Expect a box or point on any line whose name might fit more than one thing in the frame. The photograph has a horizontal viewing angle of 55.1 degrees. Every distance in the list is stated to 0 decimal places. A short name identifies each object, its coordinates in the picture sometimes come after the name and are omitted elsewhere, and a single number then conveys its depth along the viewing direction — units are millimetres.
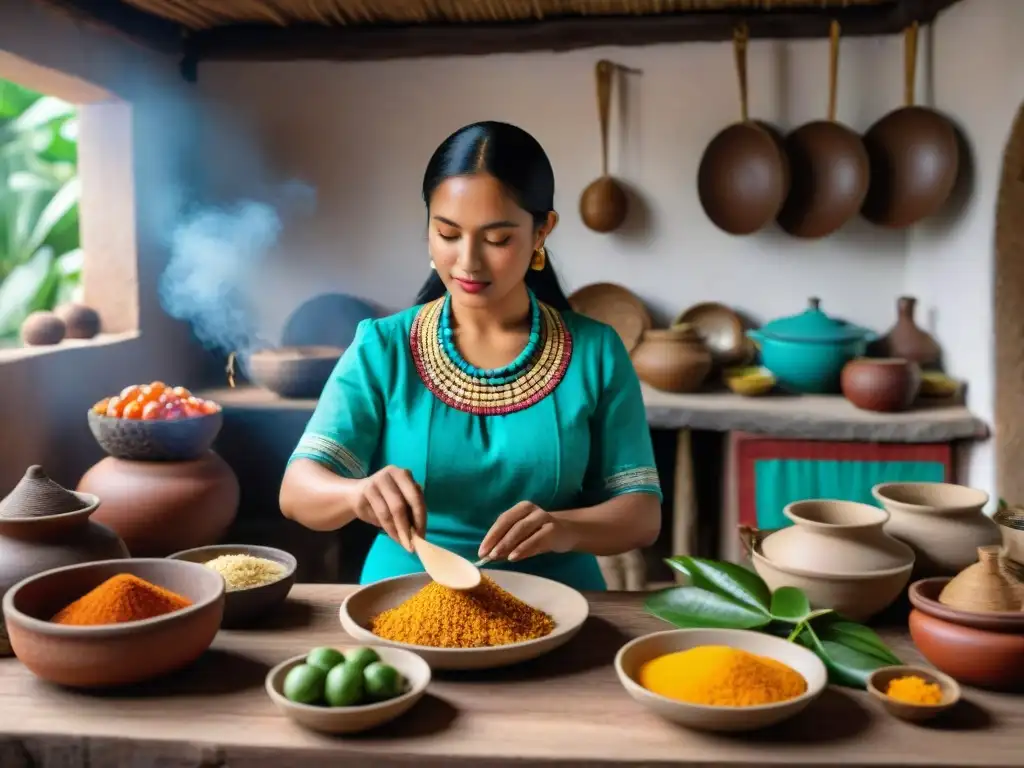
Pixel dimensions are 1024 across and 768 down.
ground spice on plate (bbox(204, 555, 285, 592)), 1352
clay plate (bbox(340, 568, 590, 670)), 1146
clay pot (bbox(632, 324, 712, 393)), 3244
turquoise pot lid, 3227
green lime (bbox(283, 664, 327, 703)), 1025
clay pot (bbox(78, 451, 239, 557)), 2553
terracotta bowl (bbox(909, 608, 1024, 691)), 1093
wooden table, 994
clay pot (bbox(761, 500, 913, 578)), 1263
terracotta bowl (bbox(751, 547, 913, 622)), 1250
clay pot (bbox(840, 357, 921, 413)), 2992
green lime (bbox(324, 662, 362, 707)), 1020
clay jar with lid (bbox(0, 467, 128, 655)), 1245
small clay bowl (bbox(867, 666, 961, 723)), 1039
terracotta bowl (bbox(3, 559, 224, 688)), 1072
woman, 1574
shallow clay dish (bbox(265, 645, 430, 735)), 998
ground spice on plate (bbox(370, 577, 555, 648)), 1198
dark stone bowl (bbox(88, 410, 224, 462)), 2582
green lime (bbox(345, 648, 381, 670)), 1049
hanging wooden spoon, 3480
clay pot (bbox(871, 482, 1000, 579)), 1343
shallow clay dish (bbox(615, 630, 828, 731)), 997
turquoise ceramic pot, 3232
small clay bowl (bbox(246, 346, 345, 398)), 3229
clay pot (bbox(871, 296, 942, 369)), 3359
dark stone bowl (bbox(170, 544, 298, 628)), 1312
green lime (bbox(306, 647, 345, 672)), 1055
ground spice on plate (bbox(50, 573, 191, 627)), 1112
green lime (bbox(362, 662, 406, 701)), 1030
